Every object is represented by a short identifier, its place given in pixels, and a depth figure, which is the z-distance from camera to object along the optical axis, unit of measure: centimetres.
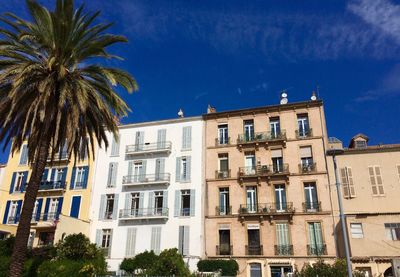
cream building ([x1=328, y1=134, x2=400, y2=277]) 2834
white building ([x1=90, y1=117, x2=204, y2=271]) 3453
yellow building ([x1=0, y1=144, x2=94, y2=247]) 3706
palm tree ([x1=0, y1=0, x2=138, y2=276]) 1792
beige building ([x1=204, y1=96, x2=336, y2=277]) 3150
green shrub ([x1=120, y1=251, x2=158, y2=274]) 2880
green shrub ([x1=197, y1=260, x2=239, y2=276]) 3052
